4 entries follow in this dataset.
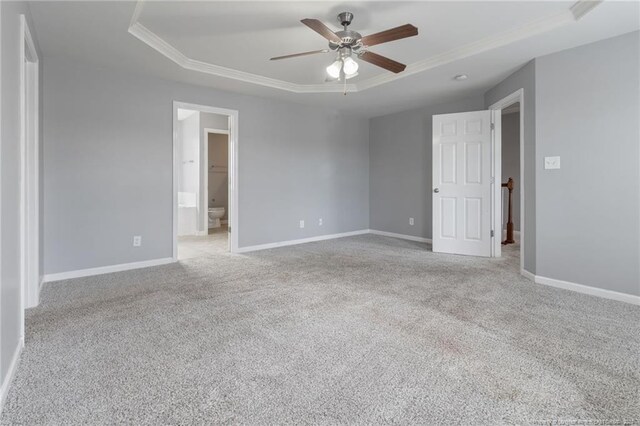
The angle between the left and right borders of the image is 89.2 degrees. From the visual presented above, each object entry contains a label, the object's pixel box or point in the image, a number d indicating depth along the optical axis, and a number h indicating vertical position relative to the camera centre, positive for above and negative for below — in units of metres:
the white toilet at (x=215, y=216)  7.37 -0.22
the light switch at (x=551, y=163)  3.17 +0.41
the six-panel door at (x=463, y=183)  4.46 +0.31
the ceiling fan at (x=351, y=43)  2.38 +1.30
